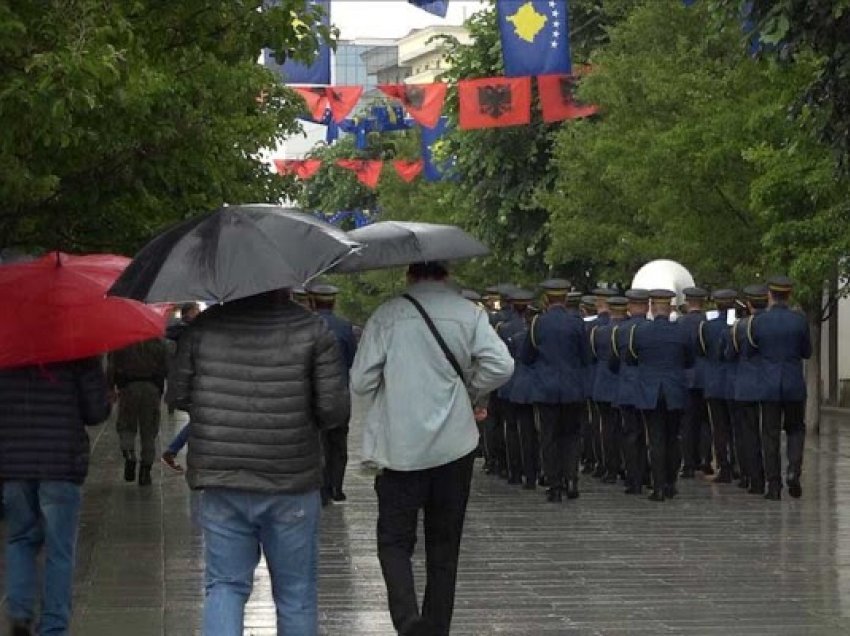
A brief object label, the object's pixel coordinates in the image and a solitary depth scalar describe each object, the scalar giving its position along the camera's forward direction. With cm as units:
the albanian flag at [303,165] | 5797
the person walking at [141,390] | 2072
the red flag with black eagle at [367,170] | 5812
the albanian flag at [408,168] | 5759
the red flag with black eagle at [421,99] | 3869
